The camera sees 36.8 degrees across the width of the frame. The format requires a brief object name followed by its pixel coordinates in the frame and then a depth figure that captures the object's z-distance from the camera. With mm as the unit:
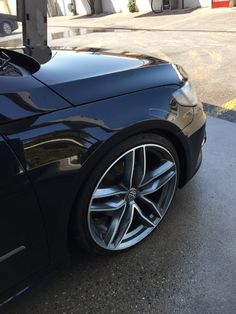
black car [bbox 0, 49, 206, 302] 1595
